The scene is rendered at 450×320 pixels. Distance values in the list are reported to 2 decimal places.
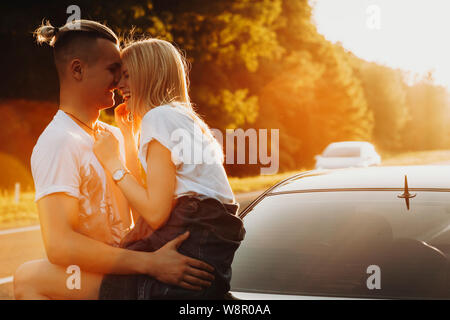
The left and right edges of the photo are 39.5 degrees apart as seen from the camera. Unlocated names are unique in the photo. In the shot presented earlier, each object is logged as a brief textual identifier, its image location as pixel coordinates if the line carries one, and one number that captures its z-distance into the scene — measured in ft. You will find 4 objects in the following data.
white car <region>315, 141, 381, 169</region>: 72.95
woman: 6.70
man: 6.59
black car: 8.56
